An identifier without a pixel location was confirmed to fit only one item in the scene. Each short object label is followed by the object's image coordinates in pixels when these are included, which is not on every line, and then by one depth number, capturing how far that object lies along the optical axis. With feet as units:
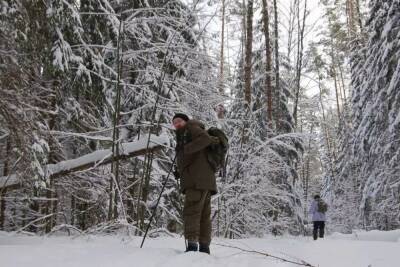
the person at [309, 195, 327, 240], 50.26
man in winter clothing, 16.89
